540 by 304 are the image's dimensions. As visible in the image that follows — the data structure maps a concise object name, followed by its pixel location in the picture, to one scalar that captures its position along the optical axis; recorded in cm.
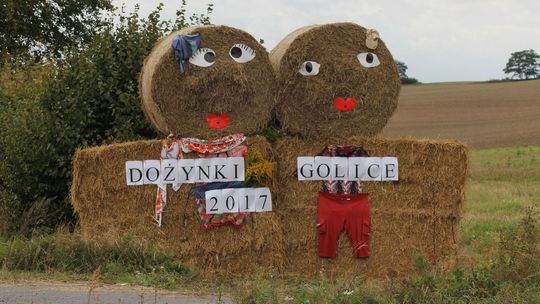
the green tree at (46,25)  2642
